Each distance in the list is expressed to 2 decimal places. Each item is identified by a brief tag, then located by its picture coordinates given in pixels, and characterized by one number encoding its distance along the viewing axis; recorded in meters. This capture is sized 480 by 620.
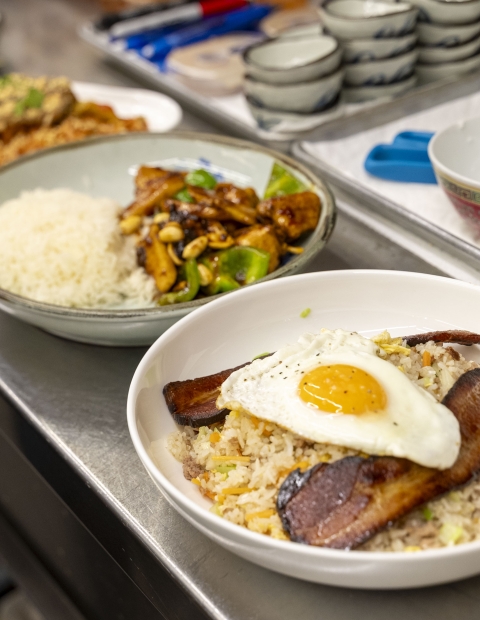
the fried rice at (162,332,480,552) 0.98
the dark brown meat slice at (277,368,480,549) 0.96
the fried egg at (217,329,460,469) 1.01
